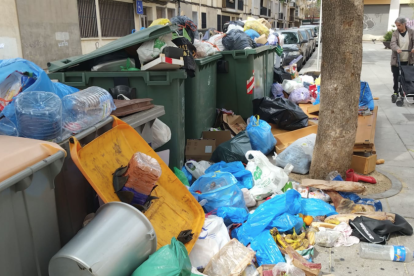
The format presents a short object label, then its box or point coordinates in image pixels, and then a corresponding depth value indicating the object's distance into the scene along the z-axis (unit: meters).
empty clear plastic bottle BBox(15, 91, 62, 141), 2.28
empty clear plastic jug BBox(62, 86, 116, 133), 2.64
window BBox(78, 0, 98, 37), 15.66
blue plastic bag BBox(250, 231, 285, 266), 2.84
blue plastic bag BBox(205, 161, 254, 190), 4.11
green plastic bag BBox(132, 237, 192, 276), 2.02
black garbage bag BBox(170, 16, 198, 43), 5.49
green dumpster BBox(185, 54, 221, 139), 4.95
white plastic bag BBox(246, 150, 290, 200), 3.93
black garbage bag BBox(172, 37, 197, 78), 4.44
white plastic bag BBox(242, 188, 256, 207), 3.77
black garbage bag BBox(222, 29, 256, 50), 6.39
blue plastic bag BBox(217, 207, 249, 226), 3.33
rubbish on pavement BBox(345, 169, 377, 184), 4.20
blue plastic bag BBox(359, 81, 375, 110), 6.42
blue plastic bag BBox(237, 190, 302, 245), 3.15
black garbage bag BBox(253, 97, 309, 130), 6.01
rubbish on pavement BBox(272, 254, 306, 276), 2.63
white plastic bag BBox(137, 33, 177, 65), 3.94
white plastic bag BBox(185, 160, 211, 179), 4.37
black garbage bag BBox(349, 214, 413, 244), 3.10
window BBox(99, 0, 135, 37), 16.89
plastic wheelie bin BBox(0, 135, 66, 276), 1.81
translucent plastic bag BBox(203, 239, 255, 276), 2.64
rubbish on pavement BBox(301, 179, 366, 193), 3.80
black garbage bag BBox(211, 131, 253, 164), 4.79
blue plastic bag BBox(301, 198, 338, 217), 3.52
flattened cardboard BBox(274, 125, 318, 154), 5.52
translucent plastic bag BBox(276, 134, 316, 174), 4.67
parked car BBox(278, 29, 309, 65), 15.59
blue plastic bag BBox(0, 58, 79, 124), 2.35
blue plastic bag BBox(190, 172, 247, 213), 3.47
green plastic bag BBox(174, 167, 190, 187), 3.98
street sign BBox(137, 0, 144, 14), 18.56
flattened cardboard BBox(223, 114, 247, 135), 5.86
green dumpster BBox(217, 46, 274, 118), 6.18
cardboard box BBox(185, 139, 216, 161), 4.84
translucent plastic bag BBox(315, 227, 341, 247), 3.10
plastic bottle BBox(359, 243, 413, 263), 2.89
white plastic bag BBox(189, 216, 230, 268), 2.78
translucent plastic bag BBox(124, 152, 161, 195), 2.61
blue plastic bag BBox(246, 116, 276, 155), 5.18
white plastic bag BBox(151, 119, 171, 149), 3.81
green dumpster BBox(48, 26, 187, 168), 4.02
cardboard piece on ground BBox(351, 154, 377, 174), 4.46
